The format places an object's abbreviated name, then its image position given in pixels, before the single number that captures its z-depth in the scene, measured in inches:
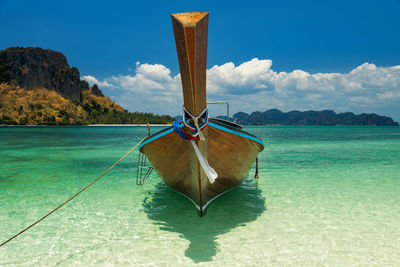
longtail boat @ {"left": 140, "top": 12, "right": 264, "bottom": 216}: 170.4
